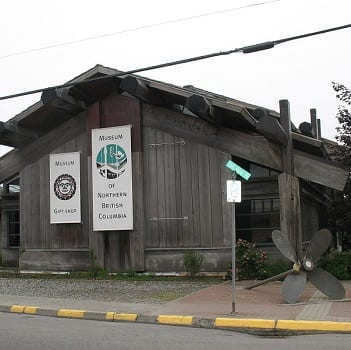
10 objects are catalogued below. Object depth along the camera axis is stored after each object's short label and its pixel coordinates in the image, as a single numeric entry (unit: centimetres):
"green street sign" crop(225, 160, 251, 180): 1134
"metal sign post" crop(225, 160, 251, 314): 1129
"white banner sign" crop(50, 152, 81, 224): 1931
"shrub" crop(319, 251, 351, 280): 1602
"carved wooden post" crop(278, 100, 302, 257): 1583
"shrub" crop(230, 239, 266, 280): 1648
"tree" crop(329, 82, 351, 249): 1703
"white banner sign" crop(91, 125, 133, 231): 1850
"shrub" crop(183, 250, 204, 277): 1736
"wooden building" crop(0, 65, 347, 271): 1637
